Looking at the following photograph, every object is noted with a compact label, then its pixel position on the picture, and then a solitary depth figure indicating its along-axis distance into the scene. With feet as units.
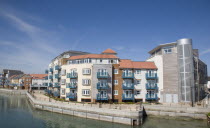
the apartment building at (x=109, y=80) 136.87
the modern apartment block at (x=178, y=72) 135.21
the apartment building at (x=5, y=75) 427.94
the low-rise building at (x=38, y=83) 324.80
